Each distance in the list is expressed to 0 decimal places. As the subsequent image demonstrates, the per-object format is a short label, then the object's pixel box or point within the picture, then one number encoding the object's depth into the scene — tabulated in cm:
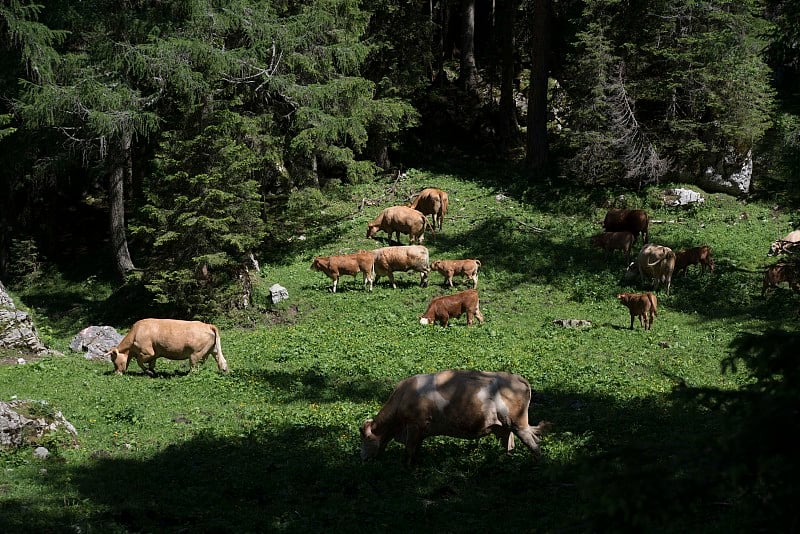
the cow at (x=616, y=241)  2528
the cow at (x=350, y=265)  2444
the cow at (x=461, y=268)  2356
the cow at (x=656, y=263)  2277
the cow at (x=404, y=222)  2742
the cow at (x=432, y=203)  2894
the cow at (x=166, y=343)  1739
